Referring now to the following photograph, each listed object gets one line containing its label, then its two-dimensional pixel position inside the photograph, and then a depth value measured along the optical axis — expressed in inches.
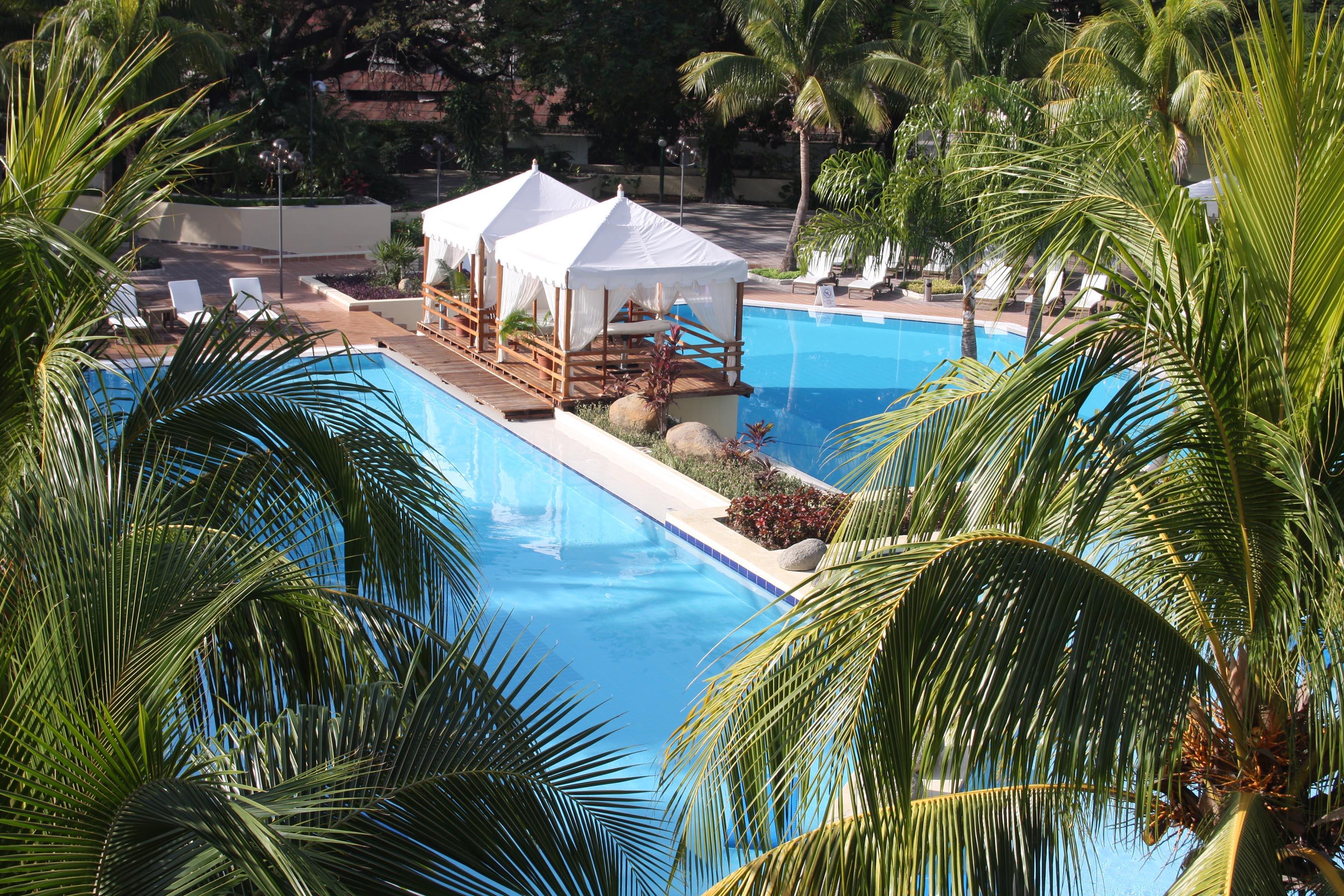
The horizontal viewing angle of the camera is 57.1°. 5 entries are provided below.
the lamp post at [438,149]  1085.8
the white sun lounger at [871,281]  924.0
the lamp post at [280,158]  809.5
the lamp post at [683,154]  1015.6
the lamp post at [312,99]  1035.9
